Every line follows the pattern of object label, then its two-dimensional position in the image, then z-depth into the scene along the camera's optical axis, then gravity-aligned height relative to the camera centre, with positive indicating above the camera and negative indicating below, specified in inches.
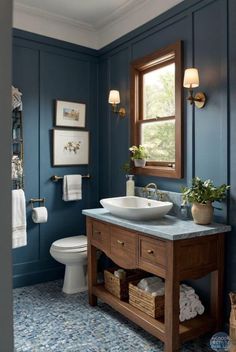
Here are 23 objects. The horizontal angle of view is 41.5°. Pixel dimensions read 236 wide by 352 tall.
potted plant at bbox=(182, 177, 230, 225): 85.7 -7.5
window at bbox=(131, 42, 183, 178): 102.3 +22.8
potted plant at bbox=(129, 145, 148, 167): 118.0 +6.1
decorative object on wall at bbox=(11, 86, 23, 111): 115.5 +26.8
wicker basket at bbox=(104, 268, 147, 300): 102.0 -37.2
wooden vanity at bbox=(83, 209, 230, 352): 76.8 -24.2
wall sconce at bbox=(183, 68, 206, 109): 89.1 +25.4
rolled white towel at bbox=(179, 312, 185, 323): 86.2 -40.5
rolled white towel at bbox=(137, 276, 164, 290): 94.7 -34.3
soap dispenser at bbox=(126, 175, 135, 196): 118.3 -6.5
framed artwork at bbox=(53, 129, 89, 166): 131.9 +10.4
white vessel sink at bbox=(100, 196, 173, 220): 88.1 -11.6
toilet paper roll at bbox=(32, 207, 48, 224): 123.3 -17.5
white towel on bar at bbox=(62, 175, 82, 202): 132.1 -7.0
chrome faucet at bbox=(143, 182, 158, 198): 112.4 -6.7
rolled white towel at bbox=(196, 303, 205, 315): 89.7 -40.0
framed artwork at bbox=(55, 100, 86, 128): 132.3 +24.9
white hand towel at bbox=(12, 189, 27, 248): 114.1 -17.6
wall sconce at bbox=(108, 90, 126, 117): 123.2 +28.5
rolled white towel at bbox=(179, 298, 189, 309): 87.7 -37.3
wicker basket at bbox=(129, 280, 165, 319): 86.6 -37.7
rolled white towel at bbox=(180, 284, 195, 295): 91.2 -35.3
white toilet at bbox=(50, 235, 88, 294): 115.6 -33.6
